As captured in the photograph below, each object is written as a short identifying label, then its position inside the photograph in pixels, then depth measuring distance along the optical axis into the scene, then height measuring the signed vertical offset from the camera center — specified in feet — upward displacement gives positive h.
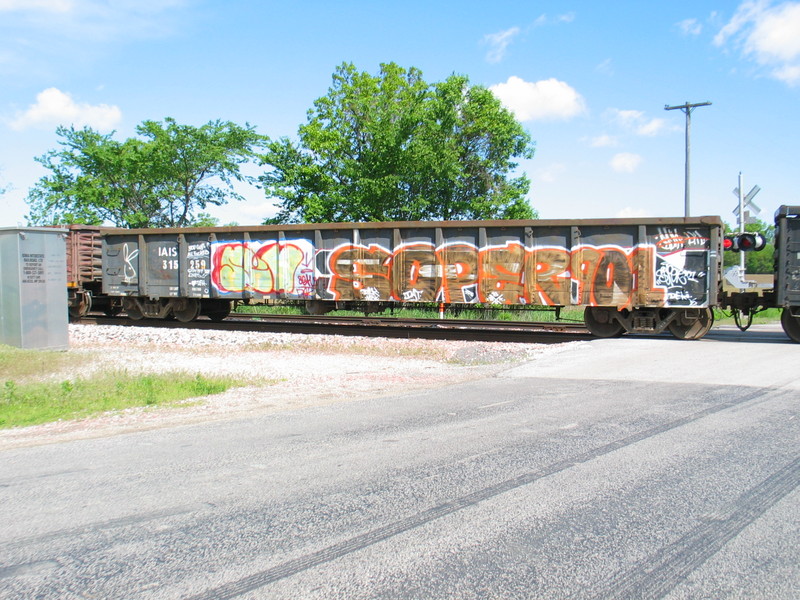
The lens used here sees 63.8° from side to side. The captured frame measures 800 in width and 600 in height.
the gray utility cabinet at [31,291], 41.65 -0.13
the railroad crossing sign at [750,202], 72.08 +9.23
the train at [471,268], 48.01 +1.44
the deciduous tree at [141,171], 109.60 +20.45
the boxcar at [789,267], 45.78 +1.10
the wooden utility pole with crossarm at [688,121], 79.00 +20.04
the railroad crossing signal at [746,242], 49.80 +3.19
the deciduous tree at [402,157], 94.17 +19.83
